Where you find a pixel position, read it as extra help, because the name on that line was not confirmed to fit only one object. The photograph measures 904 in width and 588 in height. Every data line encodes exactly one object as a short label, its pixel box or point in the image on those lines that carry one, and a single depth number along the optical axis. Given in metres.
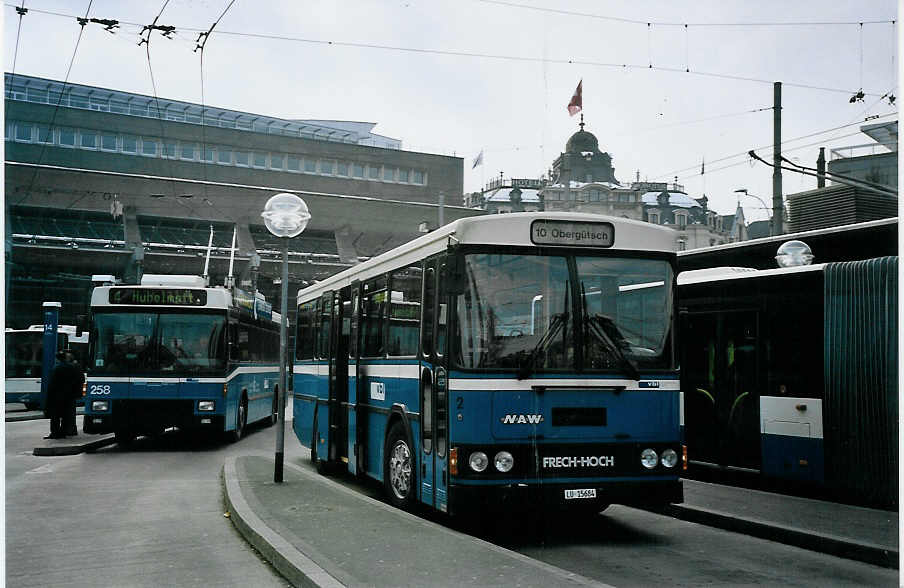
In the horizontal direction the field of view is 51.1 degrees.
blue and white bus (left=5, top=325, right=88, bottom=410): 32.62
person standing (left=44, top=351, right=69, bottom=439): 19.09
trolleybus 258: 17.48
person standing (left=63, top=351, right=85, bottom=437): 19.31
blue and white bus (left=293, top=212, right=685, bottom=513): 8.16
